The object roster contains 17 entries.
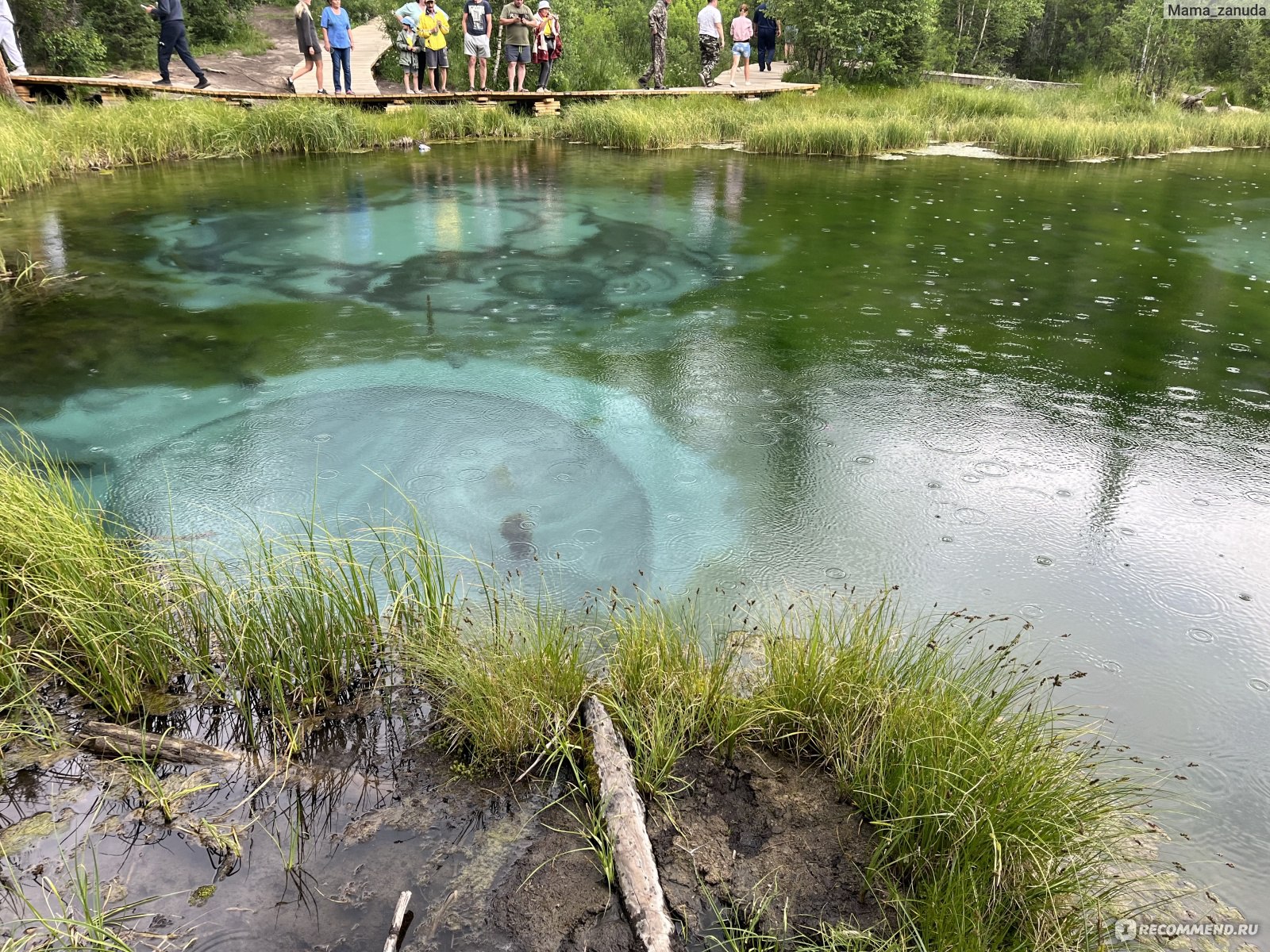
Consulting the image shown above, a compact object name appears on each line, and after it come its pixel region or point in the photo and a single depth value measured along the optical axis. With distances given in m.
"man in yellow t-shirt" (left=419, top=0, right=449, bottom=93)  14.03
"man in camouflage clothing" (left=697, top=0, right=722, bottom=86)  15.83
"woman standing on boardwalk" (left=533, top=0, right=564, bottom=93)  14.84
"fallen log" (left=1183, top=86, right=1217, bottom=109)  17.42
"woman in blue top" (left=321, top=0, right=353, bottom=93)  13.05
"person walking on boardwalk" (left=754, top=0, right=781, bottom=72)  18.09
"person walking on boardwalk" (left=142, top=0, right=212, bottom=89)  12.37
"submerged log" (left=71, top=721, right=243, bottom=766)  2.56
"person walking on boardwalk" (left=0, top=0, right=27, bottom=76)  12.27
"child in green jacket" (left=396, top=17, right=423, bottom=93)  14.61
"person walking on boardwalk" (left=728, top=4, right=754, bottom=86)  17.25
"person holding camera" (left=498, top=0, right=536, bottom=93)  14.00
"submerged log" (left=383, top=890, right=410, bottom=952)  1.90
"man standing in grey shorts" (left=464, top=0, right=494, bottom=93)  14.23
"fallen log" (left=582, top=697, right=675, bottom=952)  2.05
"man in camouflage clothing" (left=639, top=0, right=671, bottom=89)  15.77
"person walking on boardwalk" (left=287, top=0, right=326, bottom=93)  12.98
